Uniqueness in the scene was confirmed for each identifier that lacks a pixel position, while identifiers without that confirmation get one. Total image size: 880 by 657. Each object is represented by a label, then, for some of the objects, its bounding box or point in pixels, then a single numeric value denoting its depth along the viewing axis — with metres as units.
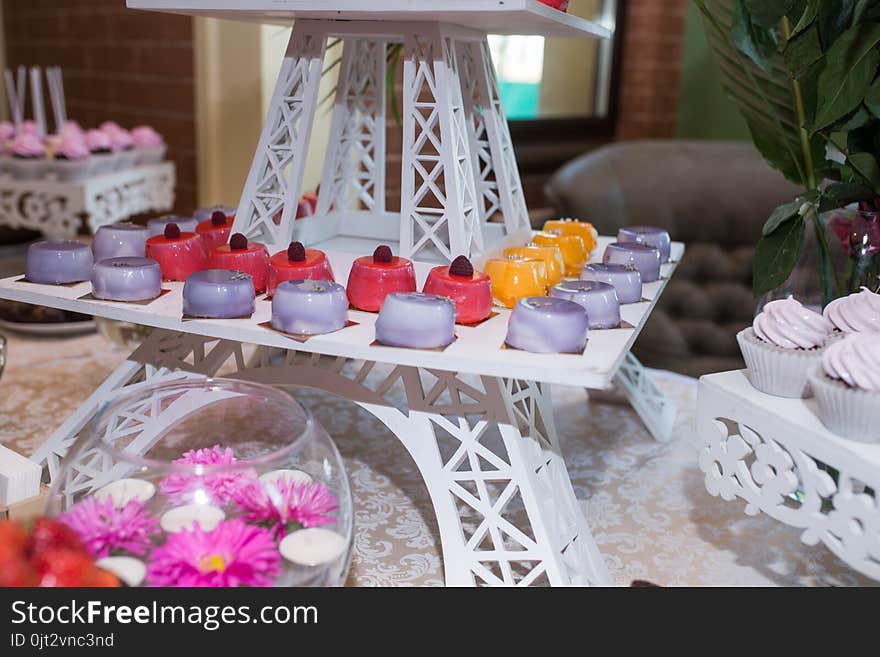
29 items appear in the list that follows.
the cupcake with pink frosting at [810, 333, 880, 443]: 0.67
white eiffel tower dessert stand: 0.78
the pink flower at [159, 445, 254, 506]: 0.56
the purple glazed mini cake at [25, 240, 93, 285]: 0.91
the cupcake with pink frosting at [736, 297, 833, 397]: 0.76
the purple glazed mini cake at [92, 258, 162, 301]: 0.85
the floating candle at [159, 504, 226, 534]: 0.57
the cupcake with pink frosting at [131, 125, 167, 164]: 2.13
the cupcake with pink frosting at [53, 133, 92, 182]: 1.89
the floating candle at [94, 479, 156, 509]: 0.57
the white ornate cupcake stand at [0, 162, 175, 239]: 1.88
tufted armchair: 2.08
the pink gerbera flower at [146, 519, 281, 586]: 0.56
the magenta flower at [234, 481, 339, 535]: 0.59
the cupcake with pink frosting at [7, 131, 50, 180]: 1.90
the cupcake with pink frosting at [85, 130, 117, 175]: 1.98
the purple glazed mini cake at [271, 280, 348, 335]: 0.77
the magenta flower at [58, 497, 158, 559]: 0.56
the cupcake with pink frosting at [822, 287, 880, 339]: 0.78
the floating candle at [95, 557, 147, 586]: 0.56
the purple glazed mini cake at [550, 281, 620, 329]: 0.82
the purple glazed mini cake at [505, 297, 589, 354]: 0.74
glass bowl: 0.56
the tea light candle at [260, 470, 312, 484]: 0.59
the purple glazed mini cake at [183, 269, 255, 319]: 0.81
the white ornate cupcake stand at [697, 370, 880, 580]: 0.67
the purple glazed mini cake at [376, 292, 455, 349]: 0.74
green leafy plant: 0.84
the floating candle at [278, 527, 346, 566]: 0.61
